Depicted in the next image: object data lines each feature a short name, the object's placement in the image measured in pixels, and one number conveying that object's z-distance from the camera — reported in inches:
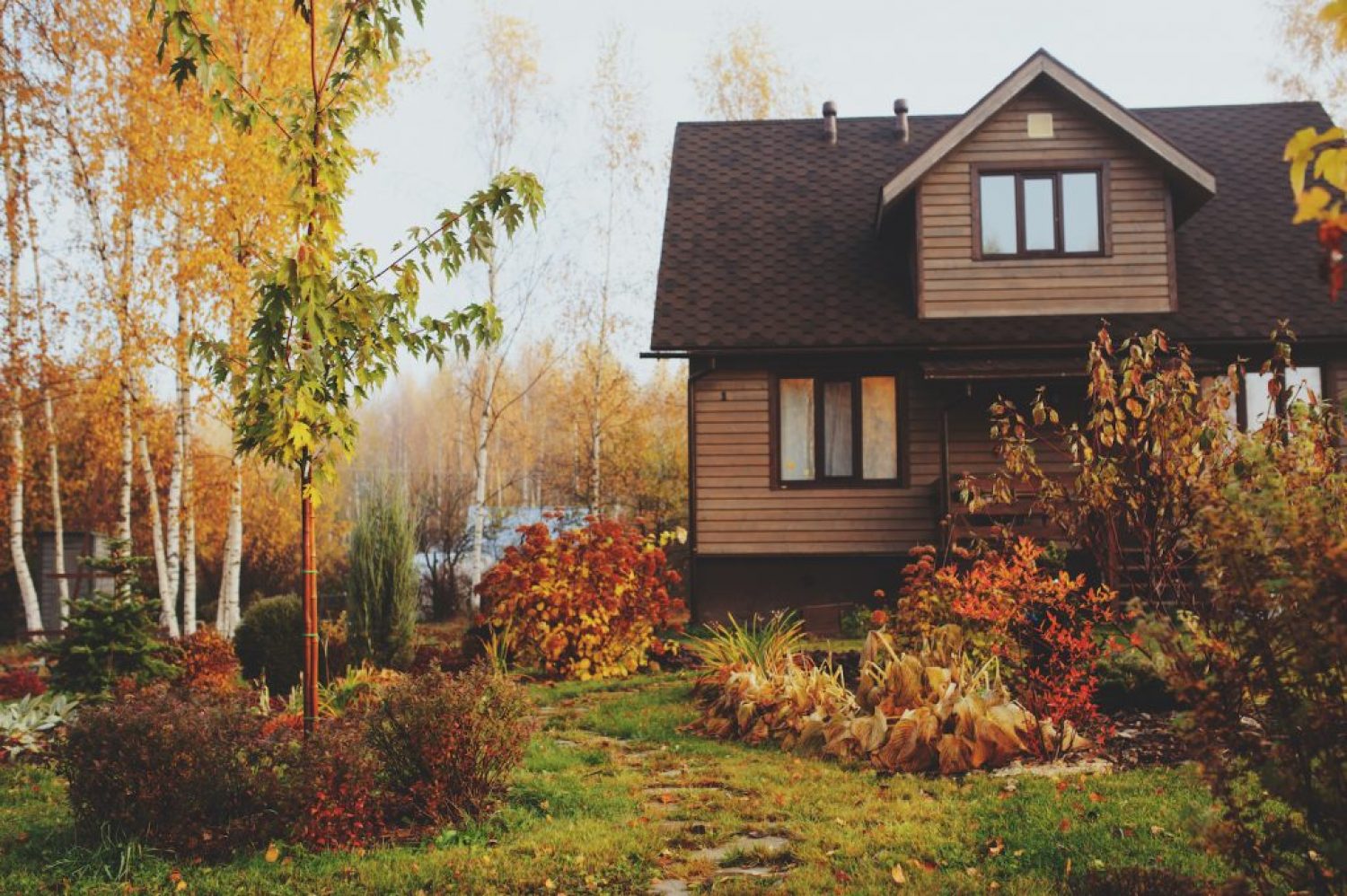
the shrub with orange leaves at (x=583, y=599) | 444.1
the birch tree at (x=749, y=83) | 1027.3
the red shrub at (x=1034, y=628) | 272.5
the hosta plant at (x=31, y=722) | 298.8
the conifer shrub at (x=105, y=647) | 345.7
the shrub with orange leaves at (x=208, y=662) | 418.3
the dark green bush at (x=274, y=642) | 419.2
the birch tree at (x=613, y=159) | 920.9
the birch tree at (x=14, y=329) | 621.9
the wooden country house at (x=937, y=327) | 567.5
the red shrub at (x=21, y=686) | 401.4
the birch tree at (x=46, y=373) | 636.7
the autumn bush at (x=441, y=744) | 217.2
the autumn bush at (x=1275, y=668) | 120.3
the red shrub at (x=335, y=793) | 203.5
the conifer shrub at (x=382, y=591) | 456.1
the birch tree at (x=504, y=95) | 825.5
